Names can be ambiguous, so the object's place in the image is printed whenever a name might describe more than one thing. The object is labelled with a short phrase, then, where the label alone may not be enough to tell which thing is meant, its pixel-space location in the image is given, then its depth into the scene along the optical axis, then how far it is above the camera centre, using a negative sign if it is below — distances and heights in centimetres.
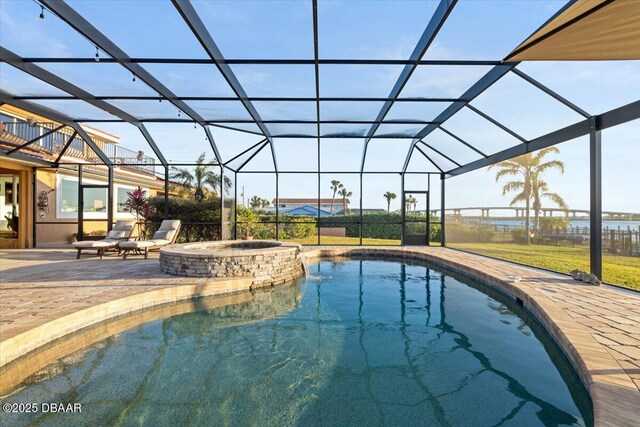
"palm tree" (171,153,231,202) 1712 +210
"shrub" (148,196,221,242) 1289 +8
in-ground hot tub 657 -95
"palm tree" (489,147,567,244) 2005 +252
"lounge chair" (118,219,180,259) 855 -66
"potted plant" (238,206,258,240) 1289 -15
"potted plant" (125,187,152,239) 1217 +40
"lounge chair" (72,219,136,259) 866 -64
